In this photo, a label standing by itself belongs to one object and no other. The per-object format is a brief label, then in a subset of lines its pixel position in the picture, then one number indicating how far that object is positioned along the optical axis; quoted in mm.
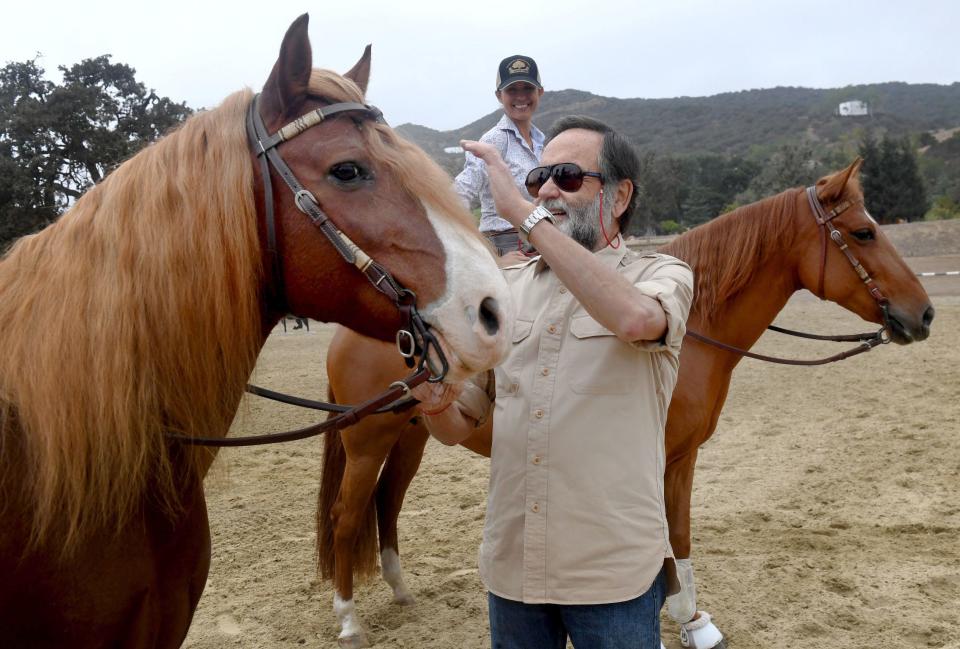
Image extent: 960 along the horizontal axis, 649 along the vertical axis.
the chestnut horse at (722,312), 3396
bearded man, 1579
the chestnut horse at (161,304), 1340
